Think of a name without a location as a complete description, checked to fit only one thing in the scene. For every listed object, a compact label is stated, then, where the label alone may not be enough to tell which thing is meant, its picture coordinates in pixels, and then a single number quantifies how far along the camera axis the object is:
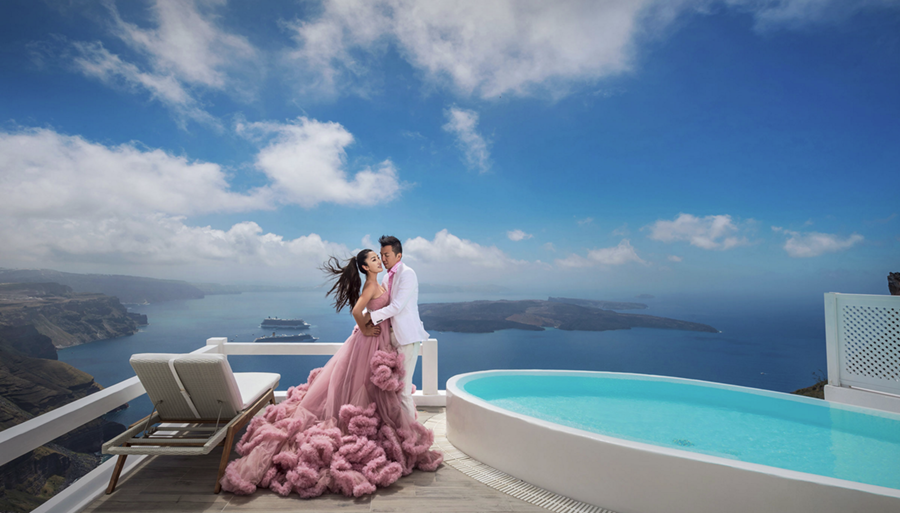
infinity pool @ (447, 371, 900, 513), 2.02
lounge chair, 2.51
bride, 2.57
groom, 3.19
